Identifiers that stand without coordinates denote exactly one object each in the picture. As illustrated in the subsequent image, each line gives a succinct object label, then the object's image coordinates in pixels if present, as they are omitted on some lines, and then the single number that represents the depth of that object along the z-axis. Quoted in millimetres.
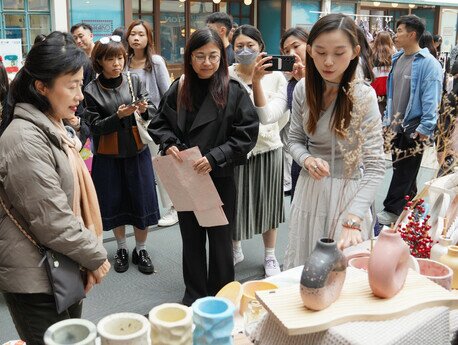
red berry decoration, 1570
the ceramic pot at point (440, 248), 1491
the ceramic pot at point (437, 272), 1319
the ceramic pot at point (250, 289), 1365
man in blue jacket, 3621
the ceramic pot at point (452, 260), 1424
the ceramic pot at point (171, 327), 982
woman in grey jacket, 1381
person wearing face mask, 2689
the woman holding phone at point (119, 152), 2742
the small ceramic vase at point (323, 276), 1027
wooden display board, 1013
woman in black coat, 2180
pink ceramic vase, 1090
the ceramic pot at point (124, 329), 950
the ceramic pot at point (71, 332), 972
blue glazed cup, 1016
